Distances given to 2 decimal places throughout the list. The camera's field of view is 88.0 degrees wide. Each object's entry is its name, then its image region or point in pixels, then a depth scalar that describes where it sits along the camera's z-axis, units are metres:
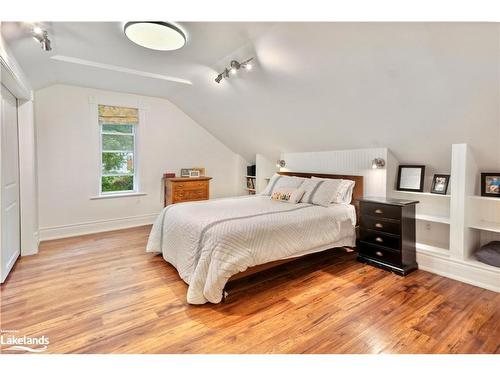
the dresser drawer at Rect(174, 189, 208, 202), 4.60
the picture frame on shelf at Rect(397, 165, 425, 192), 3.13
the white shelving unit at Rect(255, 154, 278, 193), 5.19
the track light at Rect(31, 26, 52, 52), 1.95
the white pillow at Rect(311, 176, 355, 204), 3.37
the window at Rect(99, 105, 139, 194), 4.30
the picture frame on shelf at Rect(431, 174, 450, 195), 2.93
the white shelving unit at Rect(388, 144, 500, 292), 2.46
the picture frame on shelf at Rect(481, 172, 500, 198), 2.58
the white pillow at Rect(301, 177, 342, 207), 3.24
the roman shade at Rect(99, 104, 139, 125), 4.22
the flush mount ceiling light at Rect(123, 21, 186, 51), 1.97
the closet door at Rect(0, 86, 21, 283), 2.38
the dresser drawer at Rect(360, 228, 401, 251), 2.71
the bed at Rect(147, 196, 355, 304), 2.07
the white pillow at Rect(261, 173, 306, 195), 3.75
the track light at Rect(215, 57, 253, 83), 2.70
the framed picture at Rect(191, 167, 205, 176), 5.27
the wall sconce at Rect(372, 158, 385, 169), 3.22
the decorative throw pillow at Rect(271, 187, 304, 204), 3.38
